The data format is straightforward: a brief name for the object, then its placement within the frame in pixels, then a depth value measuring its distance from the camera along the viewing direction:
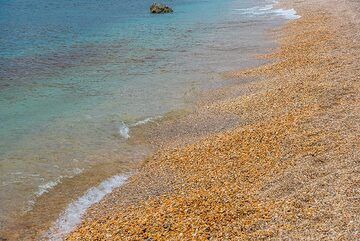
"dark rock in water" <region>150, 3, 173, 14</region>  69.88
